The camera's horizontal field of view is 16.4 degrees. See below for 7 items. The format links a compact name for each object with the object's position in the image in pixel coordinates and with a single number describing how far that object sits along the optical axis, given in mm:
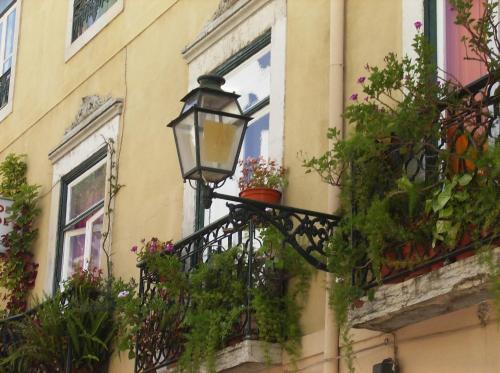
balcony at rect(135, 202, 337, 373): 9467
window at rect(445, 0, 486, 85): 9334
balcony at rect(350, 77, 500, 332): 7997
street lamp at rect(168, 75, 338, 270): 9348
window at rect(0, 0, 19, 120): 16747
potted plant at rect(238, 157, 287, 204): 10457
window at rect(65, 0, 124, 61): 14461
